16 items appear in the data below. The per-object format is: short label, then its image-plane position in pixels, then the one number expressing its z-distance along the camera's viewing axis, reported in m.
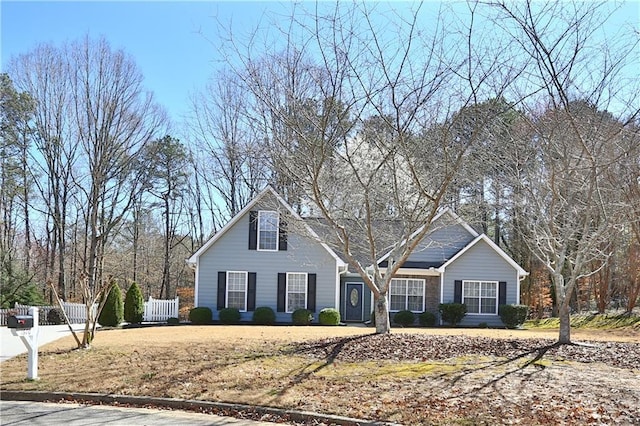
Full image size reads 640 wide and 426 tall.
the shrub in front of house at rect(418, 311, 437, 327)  24.38
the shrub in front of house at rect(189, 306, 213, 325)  23.41
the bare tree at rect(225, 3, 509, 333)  11.33
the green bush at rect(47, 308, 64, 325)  25.09
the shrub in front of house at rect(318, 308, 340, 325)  23.11
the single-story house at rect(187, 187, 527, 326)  24.23
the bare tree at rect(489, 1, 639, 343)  9.38
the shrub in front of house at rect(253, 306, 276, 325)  23.23
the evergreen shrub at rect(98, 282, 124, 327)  22.95
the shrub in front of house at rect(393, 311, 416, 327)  24.34
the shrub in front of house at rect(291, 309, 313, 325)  23.38
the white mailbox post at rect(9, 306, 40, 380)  10.63
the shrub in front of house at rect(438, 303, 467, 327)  24.22
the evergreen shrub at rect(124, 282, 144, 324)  24.66
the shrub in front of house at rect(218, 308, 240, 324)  23.39
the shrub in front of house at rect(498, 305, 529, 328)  24.19
